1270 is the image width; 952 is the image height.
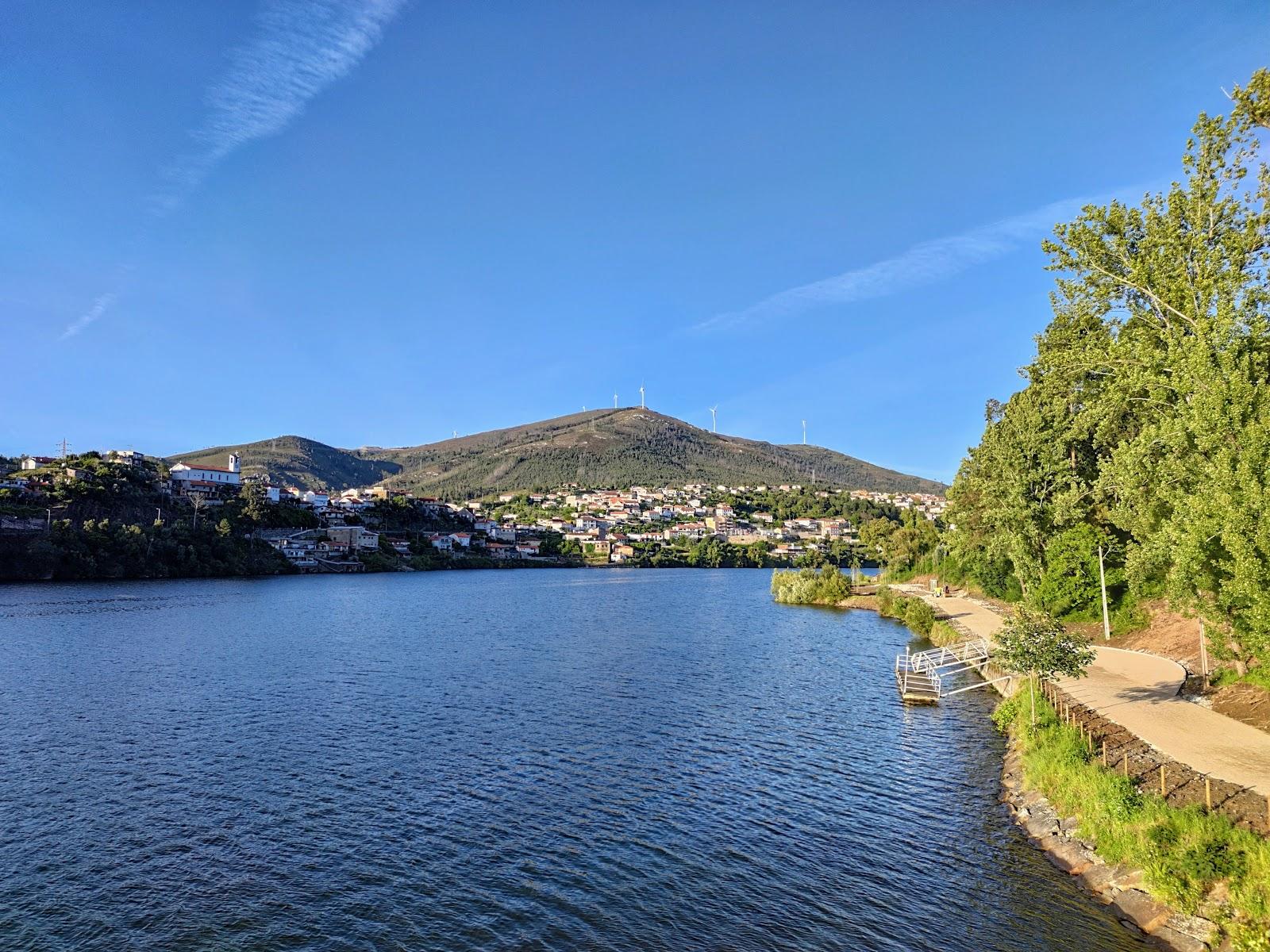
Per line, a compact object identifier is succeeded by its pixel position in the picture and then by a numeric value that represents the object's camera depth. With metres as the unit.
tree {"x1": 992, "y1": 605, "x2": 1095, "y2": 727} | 22.61
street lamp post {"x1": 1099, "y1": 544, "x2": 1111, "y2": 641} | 36.07
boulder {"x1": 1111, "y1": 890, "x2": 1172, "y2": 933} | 12.80
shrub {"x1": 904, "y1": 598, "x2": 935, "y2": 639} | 52.97
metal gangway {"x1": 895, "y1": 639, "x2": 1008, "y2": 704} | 31.92
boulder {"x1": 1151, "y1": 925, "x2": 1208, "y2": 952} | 11.87
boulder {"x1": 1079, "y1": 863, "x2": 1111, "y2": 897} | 14.35
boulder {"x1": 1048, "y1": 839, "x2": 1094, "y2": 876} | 15.27
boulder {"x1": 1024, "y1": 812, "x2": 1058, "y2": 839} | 17.02
